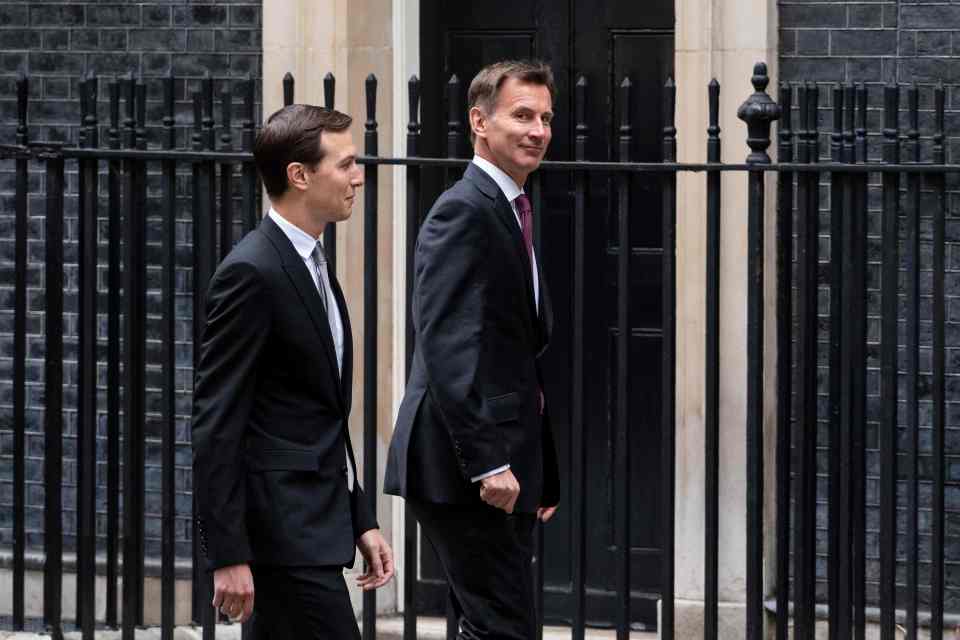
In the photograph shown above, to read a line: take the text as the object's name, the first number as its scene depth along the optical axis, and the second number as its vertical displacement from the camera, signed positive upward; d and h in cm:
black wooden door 1346 +24
